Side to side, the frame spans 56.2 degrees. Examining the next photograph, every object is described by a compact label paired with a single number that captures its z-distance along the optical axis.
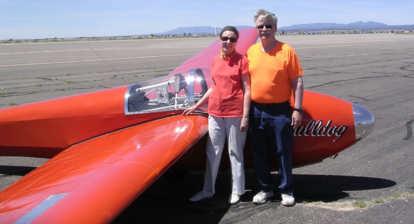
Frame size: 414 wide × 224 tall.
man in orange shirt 3.85
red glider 3.03
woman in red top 3.93
